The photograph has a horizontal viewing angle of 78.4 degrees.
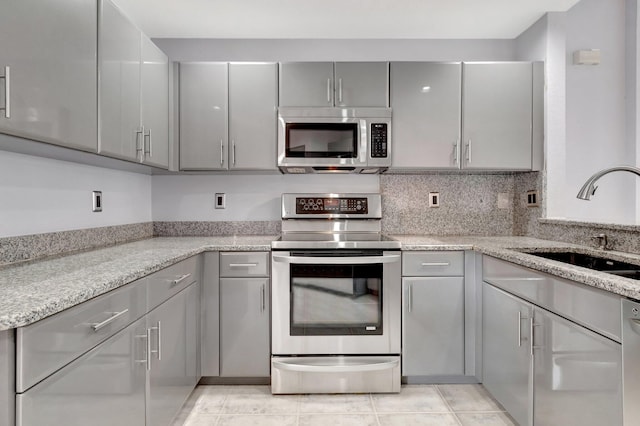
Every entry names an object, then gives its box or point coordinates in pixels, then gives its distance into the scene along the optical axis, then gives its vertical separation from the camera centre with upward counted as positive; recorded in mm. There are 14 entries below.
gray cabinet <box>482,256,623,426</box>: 1262 -535
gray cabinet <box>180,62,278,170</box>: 2535 +632
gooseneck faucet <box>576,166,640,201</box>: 1632 +118
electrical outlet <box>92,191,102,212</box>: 2186 +63
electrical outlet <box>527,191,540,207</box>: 2605 +99
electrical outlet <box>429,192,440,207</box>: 2891 +97
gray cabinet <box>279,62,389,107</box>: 2527 +838
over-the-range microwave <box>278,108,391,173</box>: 2490 +479
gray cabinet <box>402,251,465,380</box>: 2326 -592
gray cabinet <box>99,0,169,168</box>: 1675 +594
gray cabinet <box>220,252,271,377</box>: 2324 -606
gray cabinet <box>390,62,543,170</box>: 2553 +647
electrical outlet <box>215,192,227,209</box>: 2883 +77
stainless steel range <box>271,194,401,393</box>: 2279 -592
